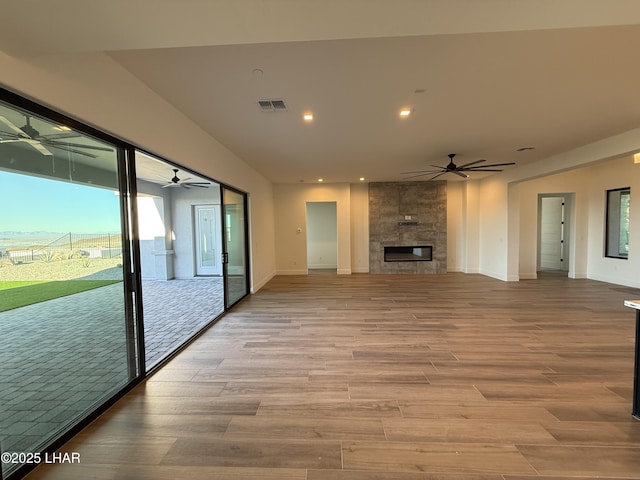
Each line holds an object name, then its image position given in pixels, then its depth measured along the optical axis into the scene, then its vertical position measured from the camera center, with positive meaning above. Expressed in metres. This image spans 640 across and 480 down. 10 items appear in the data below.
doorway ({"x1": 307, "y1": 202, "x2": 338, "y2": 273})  10.20 -0.28
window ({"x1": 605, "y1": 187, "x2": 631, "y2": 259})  6.45 +0.04
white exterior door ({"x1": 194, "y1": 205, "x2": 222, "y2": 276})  8.47 -0.26
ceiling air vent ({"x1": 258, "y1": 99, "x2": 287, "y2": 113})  2.98 +1.41
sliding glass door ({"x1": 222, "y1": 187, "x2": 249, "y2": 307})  4.92 -0.29
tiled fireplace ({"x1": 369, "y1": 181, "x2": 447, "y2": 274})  8.51 +0.15
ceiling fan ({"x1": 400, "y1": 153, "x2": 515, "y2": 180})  5.30 +1.35
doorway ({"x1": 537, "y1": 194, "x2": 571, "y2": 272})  8.35 -0.23
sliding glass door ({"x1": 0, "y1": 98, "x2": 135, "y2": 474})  1.64 -0.33
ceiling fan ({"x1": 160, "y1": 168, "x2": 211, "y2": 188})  6.16 +1.33
